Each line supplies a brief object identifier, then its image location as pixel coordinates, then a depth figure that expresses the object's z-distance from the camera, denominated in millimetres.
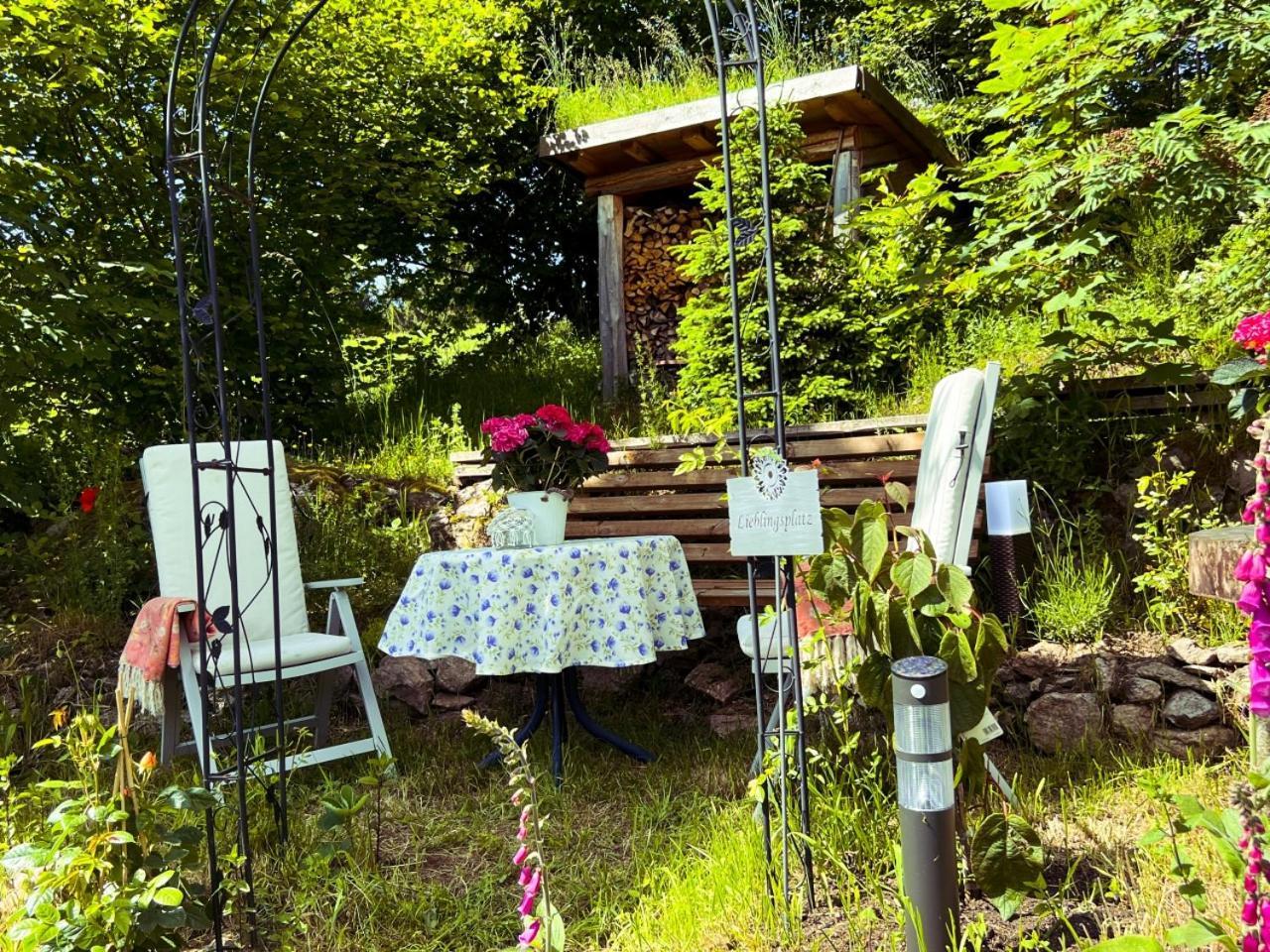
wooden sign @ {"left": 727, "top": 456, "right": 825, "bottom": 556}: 1937
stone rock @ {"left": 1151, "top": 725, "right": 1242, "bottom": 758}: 2898
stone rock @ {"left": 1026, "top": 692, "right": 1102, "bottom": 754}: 3059
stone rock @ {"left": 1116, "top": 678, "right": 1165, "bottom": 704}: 3055
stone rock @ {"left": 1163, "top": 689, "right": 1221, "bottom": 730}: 2947
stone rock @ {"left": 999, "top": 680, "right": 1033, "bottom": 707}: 3234
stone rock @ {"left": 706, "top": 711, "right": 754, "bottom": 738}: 3654
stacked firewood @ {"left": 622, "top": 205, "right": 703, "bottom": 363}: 7137
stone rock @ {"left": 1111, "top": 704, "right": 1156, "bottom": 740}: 3020
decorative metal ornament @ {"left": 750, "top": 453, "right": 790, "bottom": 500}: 1961
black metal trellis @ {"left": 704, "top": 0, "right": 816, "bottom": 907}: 2006
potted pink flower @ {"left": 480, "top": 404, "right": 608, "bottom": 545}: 3352
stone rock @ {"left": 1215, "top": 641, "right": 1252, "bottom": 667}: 2920
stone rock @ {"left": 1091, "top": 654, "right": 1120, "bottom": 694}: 3121
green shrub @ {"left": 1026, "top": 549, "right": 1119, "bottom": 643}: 3396
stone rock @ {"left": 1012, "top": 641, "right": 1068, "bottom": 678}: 3254
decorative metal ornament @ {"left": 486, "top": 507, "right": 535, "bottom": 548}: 3303
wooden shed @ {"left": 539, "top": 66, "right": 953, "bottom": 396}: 6078
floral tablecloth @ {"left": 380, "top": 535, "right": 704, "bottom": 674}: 2994
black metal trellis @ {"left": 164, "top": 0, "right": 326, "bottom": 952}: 2064
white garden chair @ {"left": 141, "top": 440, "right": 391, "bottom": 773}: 3178
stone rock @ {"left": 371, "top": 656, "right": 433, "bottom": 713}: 4207
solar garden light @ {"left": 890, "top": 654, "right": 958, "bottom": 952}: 1587
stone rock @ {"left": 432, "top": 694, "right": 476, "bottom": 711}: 4176
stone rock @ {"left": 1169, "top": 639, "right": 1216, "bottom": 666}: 3007
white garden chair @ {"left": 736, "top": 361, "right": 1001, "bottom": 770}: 2584
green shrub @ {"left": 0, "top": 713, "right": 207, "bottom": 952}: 1779
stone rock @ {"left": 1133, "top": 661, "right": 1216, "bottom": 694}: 3006
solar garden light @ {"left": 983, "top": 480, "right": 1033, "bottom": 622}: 3104
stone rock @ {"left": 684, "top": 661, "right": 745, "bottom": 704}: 3957
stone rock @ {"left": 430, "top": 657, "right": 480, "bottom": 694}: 4199
